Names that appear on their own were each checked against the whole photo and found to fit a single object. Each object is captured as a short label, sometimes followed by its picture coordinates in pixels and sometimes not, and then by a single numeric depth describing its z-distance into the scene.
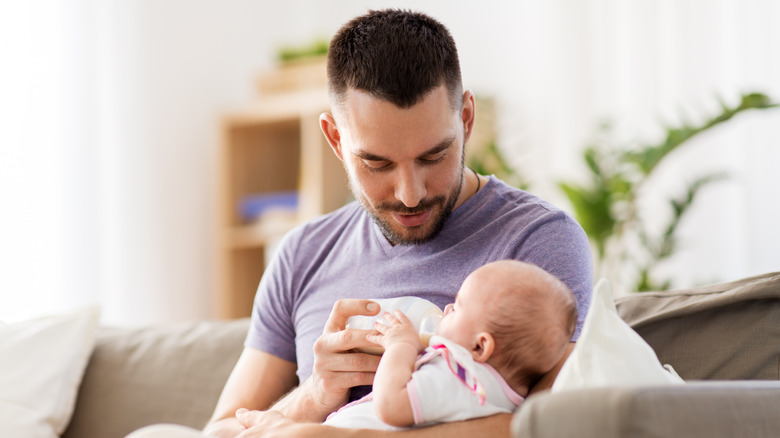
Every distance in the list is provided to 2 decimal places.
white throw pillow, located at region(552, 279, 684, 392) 1.14
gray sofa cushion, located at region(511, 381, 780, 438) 0.90
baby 1.20
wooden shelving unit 3.67
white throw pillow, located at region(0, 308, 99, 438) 1.78
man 1.42
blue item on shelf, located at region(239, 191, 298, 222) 3.79
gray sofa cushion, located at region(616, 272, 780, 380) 1.48
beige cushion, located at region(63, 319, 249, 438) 1.90
